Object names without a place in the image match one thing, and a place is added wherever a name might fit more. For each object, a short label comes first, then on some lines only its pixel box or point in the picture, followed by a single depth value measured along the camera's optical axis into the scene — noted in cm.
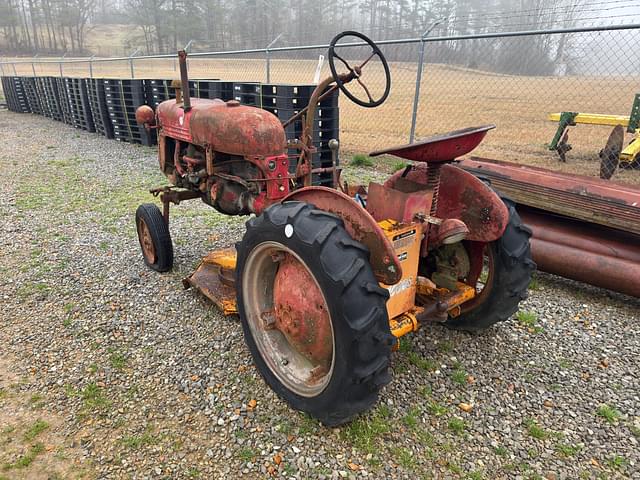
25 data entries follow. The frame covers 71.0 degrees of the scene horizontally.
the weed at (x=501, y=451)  219
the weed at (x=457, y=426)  231
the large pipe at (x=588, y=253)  350
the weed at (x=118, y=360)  281
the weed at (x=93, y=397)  249
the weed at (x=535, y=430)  229
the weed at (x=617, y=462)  213
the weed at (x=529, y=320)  319
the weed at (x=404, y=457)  212
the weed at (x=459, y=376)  265
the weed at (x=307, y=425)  229
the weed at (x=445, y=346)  291
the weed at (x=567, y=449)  219
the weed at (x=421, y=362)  274
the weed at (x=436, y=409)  242
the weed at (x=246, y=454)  215
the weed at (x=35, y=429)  227
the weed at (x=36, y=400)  249
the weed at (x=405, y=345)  289
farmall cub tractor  198
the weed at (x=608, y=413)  240
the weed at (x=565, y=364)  281
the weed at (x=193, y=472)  206
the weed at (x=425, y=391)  254
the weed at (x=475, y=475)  206
